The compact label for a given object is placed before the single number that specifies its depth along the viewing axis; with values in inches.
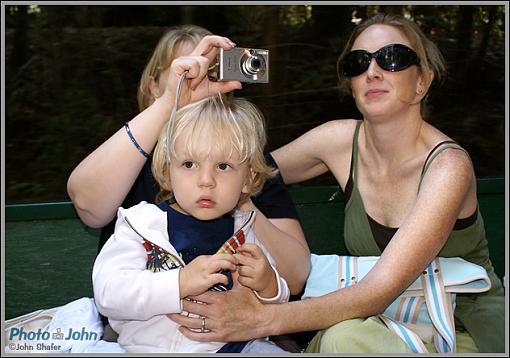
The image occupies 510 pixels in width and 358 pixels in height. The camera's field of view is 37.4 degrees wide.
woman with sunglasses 84.6
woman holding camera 89.4
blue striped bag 90.2
